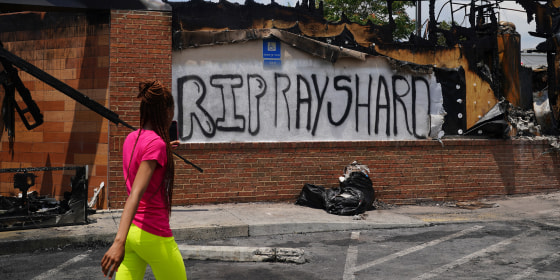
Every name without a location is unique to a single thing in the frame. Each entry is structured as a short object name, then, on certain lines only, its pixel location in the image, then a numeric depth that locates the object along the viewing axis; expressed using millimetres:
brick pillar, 9109
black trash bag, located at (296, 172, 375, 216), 9234
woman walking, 2891
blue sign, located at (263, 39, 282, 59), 10172
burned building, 9219
